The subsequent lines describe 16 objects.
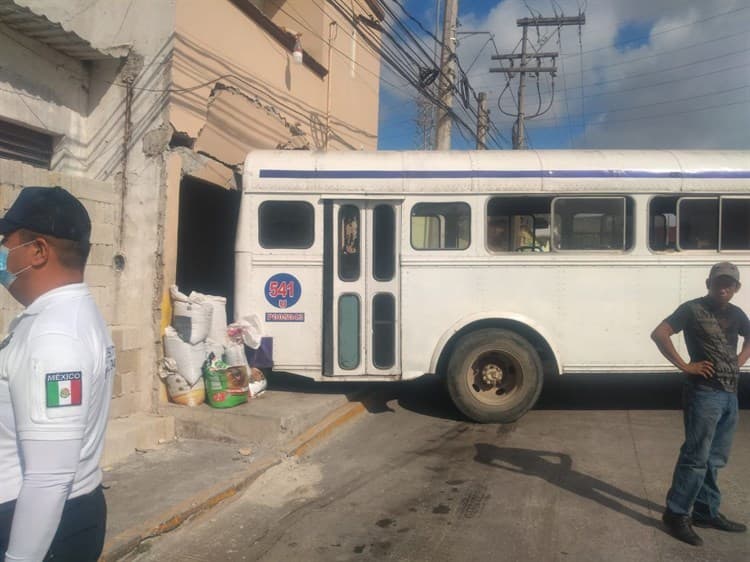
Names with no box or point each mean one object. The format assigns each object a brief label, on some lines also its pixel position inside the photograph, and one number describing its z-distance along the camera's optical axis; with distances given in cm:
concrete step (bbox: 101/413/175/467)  578
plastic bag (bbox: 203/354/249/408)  676
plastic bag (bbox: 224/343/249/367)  705
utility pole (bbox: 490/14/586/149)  2580
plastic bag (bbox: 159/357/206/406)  683
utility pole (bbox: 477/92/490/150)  1961
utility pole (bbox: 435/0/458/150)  1264
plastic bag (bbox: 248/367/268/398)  730
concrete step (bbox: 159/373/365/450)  634
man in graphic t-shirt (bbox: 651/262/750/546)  436
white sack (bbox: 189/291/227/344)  696
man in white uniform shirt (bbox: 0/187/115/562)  179
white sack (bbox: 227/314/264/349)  721
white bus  732
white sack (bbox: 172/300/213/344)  679
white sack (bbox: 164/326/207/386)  681
